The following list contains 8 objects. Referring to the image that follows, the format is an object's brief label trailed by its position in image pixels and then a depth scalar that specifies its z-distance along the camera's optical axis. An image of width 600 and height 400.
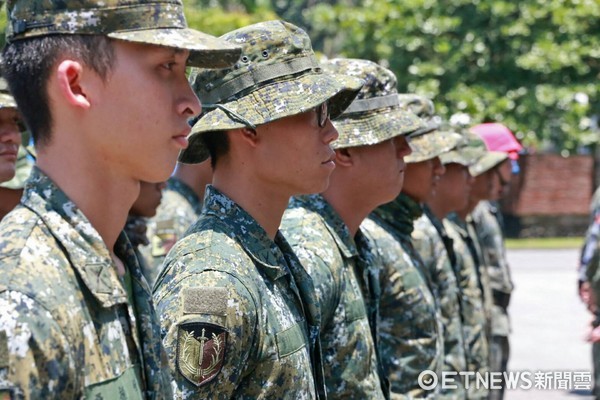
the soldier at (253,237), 2.70
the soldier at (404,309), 4.70
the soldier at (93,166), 1.89
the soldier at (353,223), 3.52
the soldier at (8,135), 3.89
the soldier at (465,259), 6.97
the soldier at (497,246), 8.94
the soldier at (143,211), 5.04
